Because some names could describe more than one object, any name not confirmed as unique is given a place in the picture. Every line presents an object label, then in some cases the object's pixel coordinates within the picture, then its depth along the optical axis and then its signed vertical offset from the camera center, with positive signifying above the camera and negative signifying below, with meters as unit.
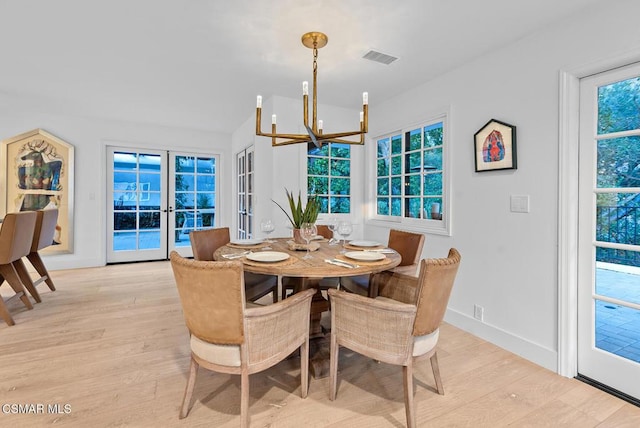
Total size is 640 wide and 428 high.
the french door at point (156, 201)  5.23 +0.17
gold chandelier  2.04 +0.66
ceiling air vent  2.58 +1.33
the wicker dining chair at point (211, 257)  2.34 -0.40
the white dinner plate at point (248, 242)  2.41 -0.25
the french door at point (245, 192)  4.73 +0.30
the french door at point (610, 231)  1.82 -0.12
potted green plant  2.22 -0.03
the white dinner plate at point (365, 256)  1.87 -0.29
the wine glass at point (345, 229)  2.29 -0.14
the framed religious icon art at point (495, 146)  2.36 +0.52
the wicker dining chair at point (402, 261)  2.32 -0.42
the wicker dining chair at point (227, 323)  1.38 -0.55
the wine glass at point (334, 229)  2.43 -0.15
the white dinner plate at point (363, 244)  2.35 -0.26
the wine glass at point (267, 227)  2.44 -0.13
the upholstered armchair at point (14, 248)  2.72 -0.36
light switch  2.30 +0.06
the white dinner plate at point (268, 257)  1.79 -0.28
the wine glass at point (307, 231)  2.19 -0.15
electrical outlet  2.64 -0.89
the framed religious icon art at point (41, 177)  4.34 +0.48
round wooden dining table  1.66 -0.31
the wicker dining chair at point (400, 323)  1.52 -0.59
